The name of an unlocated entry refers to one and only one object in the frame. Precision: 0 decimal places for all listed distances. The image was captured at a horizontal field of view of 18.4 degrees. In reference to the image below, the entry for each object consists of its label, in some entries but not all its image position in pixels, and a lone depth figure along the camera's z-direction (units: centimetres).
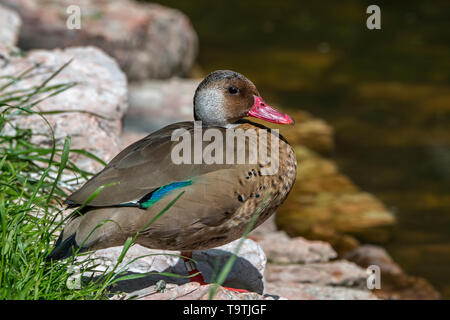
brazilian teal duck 509
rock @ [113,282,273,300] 470
